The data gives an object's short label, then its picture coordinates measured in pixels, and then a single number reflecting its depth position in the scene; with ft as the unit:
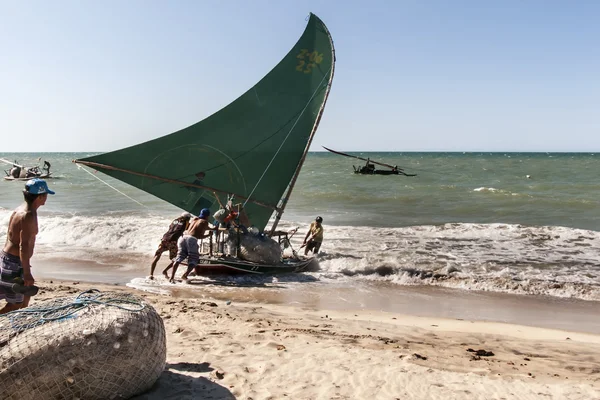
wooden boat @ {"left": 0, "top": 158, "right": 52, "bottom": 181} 139.04
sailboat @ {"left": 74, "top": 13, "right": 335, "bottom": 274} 37.17
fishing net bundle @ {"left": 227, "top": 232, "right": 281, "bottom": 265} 35.42
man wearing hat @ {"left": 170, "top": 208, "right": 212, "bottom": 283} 32.96
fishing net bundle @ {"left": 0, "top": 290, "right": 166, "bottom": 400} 11.64
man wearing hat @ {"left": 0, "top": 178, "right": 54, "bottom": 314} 14.70
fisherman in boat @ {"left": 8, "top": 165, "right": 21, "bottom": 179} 141.18
